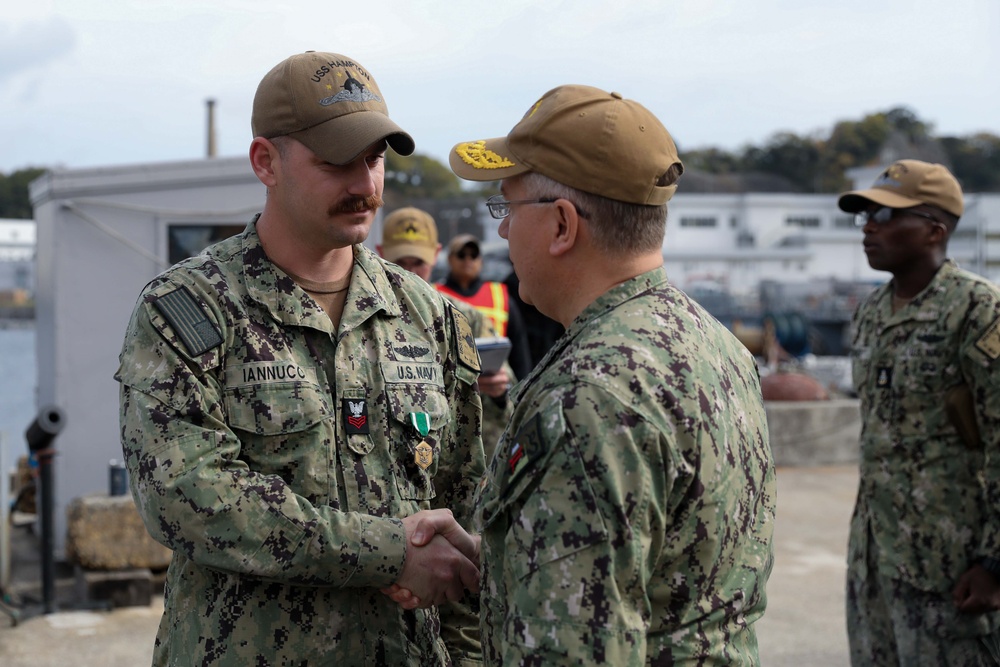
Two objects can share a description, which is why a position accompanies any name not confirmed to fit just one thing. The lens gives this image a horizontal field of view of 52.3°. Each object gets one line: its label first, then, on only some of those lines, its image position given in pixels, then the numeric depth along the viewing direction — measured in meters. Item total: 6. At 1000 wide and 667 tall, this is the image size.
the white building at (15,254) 17.17
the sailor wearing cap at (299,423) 2.18
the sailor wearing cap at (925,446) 4.02
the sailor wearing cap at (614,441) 1.66
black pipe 6.04
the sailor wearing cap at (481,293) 5.97
